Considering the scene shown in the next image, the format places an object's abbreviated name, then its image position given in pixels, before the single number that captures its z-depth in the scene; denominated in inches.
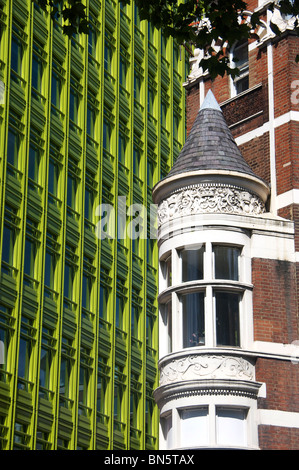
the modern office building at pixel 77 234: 1868.8
